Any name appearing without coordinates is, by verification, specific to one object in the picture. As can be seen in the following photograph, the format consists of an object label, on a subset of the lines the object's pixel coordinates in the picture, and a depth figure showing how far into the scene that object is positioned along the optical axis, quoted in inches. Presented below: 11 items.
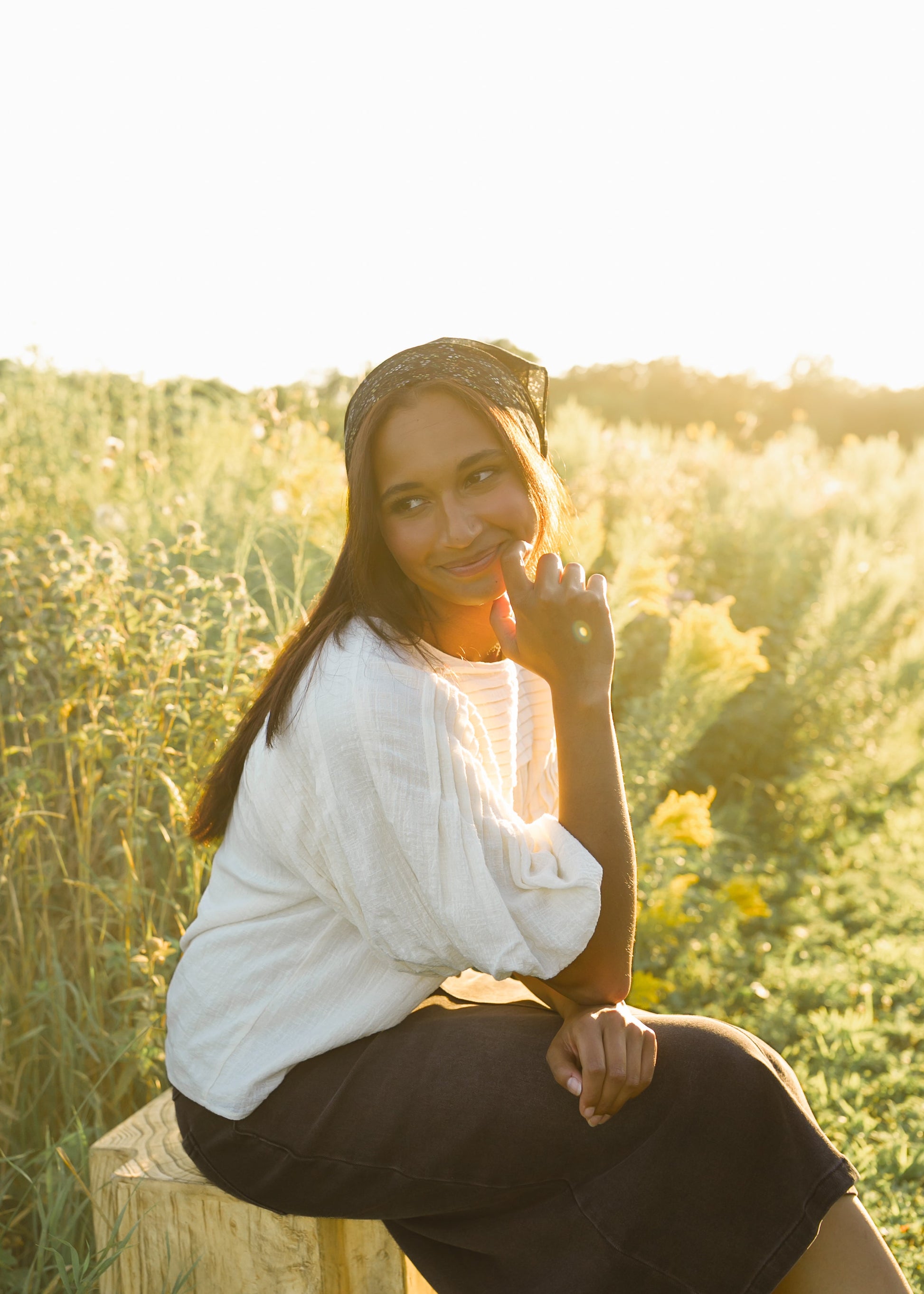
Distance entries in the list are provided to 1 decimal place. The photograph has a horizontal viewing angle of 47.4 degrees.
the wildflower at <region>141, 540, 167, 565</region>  108.7
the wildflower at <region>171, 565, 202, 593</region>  99.2
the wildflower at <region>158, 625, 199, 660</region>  93.7
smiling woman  62.4
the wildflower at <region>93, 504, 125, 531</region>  144.6
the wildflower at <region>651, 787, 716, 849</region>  123.9
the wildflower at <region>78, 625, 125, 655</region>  97.2
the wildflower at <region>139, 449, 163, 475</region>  169.3
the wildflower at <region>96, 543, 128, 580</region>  103.7
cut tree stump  70.6
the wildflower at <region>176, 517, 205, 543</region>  107.6
